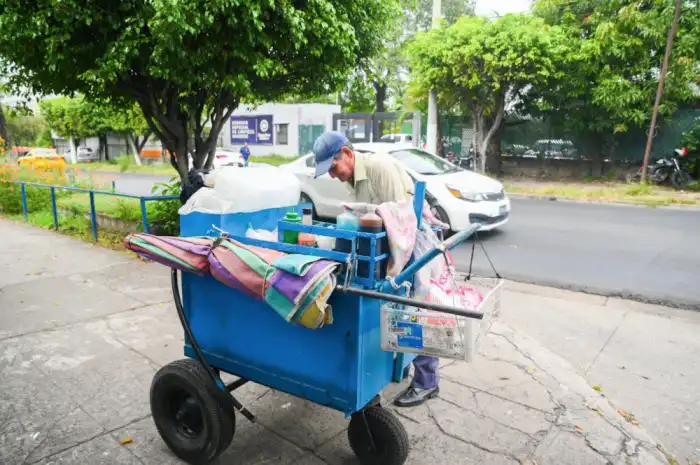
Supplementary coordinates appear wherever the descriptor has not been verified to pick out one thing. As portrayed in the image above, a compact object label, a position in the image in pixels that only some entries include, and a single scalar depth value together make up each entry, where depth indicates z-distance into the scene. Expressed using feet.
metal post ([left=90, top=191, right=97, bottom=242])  26.84
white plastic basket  7.18
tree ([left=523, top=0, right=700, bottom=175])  49.21
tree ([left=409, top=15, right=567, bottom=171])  51.03
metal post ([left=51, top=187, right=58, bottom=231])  29.63
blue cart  7.74
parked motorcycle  49.16
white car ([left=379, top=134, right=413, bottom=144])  72.00
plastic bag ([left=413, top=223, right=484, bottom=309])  8.73
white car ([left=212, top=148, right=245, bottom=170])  70.21
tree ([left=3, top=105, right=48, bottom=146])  131.35
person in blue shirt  75.69
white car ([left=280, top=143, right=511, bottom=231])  26.81
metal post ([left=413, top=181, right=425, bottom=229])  8.38
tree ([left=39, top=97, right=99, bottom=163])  107.45
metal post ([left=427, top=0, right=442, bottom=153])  59.98
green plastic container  8.86
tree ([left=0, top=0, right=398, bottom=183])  18.42
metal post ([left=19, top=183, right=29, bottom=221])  33.86
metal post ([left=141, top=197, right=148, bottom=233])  22.61
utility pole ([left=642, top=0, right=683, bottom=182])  45.77
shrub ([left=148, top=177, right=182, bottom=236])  24.79
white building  102.01
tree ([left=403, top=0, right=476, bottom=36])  111.24
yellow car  37.86
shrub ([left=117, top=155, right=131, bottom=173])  89.66
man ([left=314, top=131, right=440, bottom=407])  9.91
